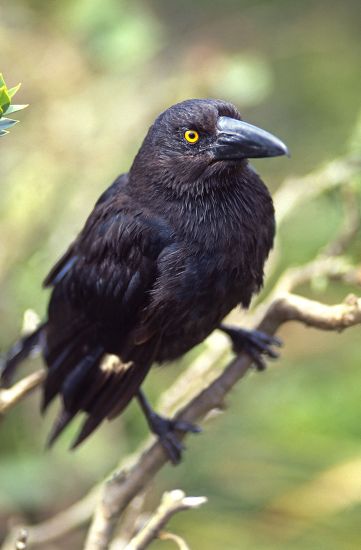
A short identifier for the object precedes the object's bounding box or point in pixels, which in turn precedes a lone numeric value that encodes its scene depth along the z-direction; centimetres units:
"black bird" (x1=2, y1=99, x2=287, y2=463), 556
